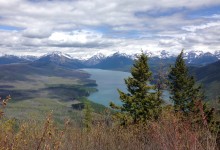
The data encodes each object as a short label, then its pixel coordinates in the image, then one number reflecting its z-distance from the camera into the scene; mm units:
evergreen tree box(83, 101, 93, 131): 38718
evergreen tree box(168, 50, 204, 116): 22819
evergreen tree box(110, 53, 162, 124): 18597
